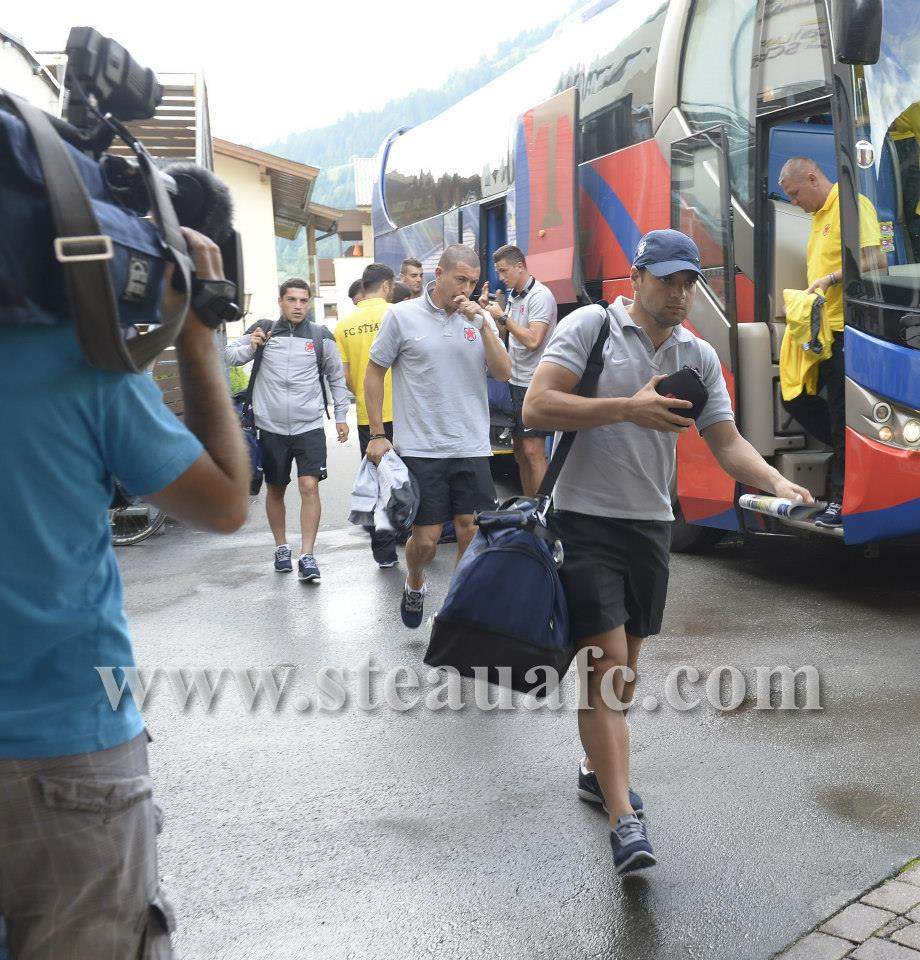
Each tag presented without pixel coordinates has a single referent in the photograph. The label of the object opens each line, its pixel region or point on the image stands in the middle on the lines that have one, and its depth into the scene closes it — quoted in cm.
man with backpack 802
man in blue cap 355
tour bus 598
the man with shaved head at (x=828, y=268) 645
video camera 138
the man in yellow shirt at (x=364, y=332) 863
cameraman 152
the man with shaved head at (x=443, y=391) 614
